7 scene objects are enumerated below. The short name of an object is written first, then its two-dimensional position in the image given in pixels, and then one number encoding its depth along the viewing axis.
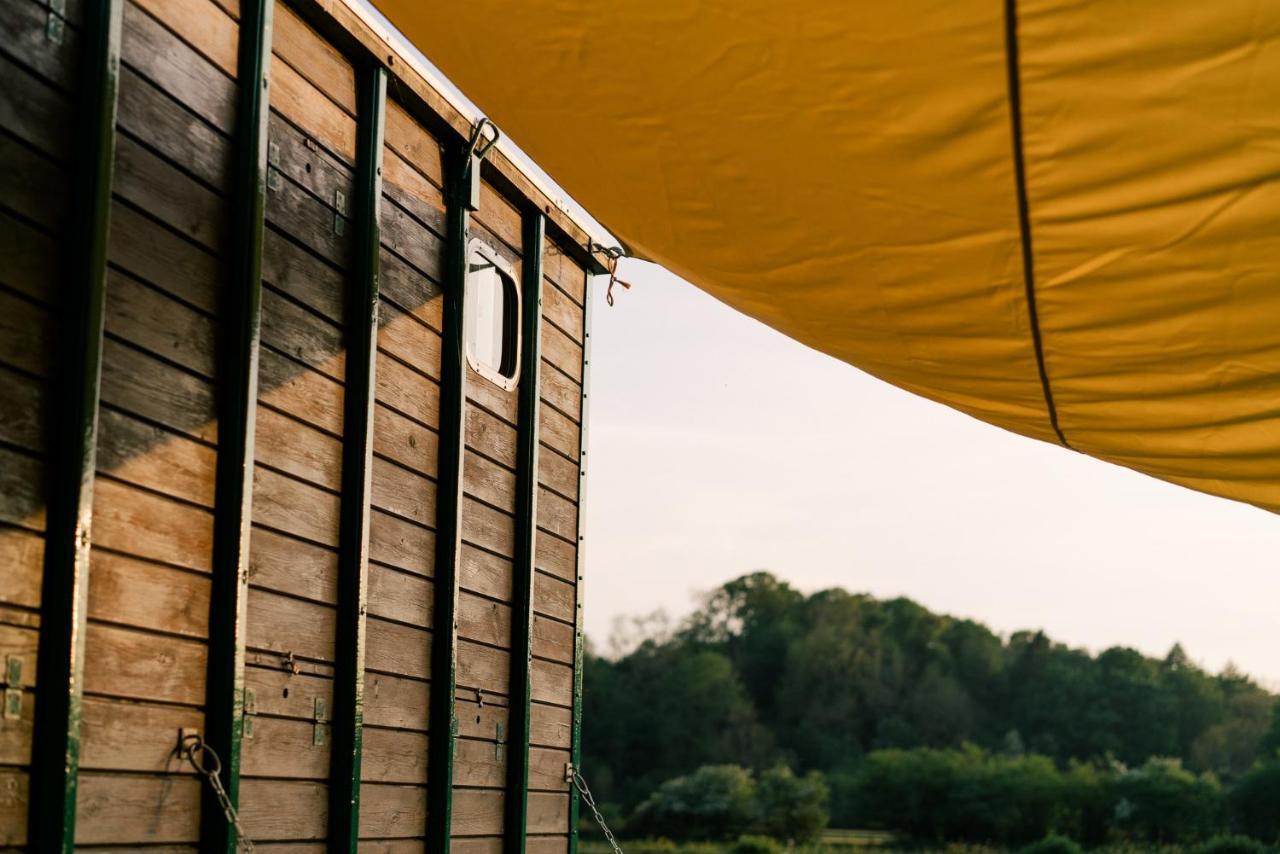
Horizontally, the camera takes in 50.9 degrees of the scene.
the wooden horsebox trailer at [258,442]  2.56
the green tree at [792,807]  37.38
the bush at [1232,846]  29.48
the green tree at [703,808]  37.56
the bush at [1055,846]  31.73
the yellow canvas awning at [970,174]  1.92
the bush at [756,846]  34.41
